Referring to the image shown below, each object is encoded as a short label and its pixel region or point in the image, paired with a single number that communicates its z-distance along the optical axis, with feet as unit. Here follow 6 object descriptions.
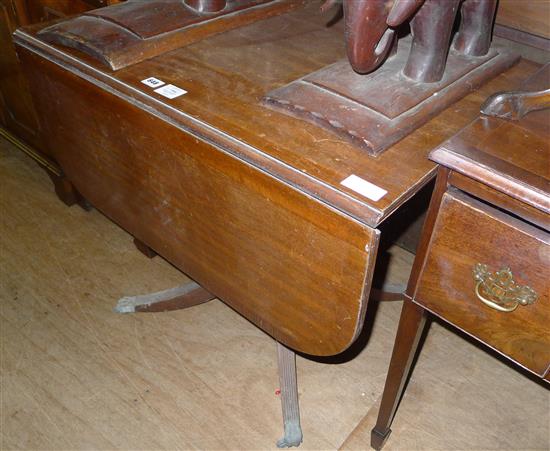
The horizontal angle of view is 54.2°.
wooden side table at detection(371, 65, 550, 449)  2.48
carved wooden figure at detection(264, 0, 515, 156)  2.86
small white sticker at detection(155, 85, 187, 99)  3.38
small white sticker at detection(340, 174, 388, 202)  2.58
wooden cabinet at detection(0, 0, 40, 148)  5.37
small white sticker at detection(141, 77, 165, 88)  3.48
